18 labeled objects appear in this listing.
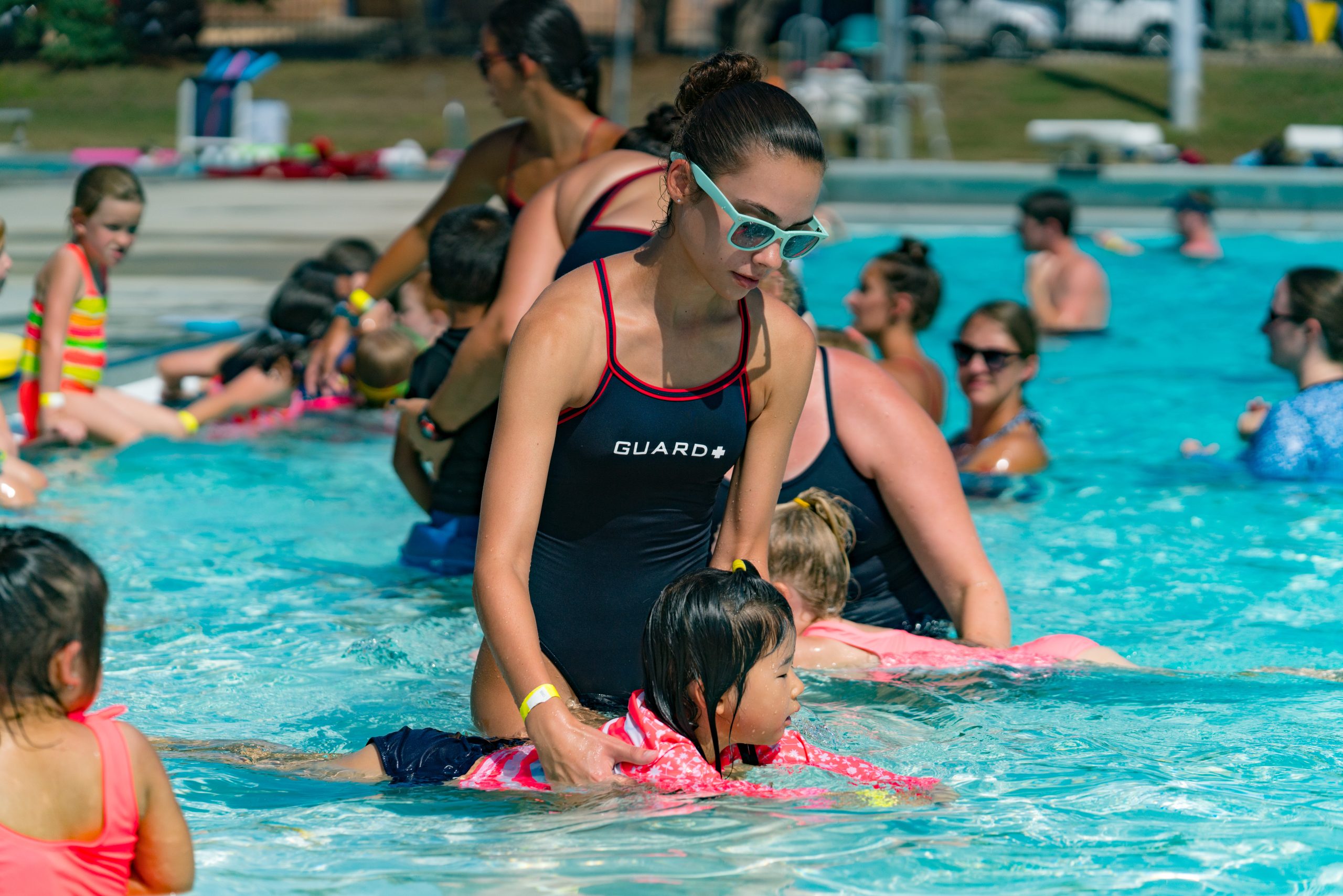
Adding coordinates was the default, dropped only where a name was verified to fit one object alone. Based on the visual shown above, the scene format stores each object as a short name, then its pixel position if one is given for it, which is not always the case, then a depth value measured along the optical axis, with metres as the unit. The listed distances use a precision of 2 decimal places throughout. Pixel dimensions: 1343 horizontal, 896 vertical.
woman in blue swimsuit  12.73
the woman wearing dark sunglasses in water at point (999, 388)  12.97
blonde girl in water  7.81
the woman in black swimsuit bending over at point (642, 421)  5.34
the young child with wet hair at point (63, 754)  4.46
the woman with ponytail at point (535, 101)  9.24
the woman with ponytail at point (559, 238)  7.60
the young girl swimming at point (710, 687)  5.61
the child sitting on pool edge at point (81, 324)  13.33
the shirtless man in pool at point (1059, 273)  21.42
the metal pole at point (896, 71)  38.44
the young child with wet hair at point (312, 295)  15.84
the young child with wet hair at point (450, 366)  9.97
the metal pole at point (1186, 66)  46.53
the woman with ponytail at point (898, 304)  13.70
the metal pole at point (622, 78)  51.22
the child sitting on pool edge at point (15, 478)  12.01
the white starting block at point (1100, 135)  35.34
